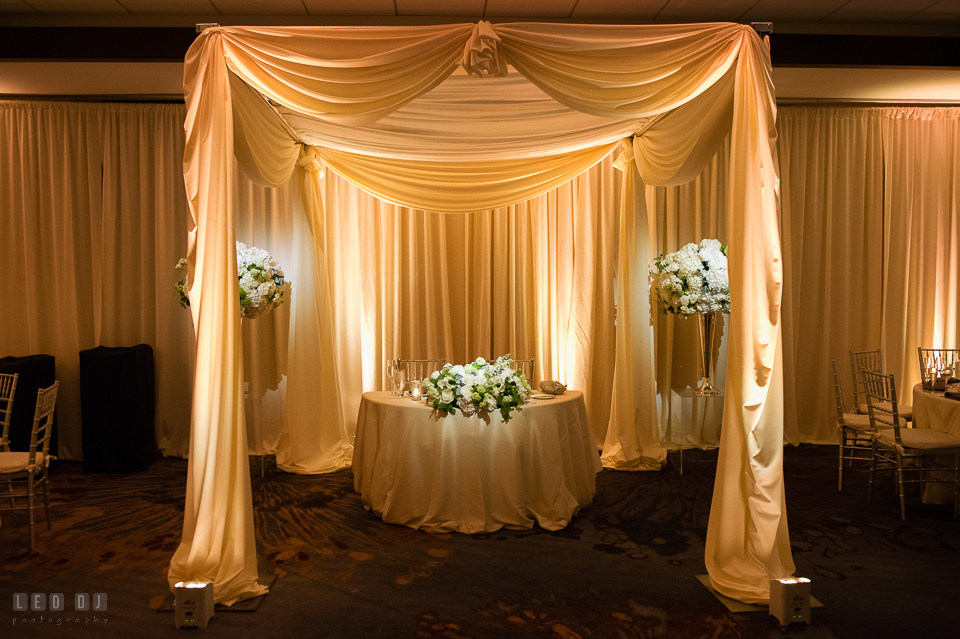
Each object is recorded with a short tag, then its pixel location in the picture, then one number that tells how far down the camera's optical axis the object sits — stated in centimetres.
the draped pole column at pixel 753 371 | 302
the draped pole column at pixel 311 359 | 568
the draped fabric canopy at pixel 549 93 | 302
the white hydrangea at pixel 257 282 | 502
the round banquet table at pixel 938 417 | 453
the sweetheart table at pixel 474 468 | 409
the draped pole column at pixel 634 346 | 561
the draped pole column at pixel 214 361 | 297
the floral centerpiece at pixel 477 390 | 394
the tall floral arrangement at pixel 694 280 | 523
